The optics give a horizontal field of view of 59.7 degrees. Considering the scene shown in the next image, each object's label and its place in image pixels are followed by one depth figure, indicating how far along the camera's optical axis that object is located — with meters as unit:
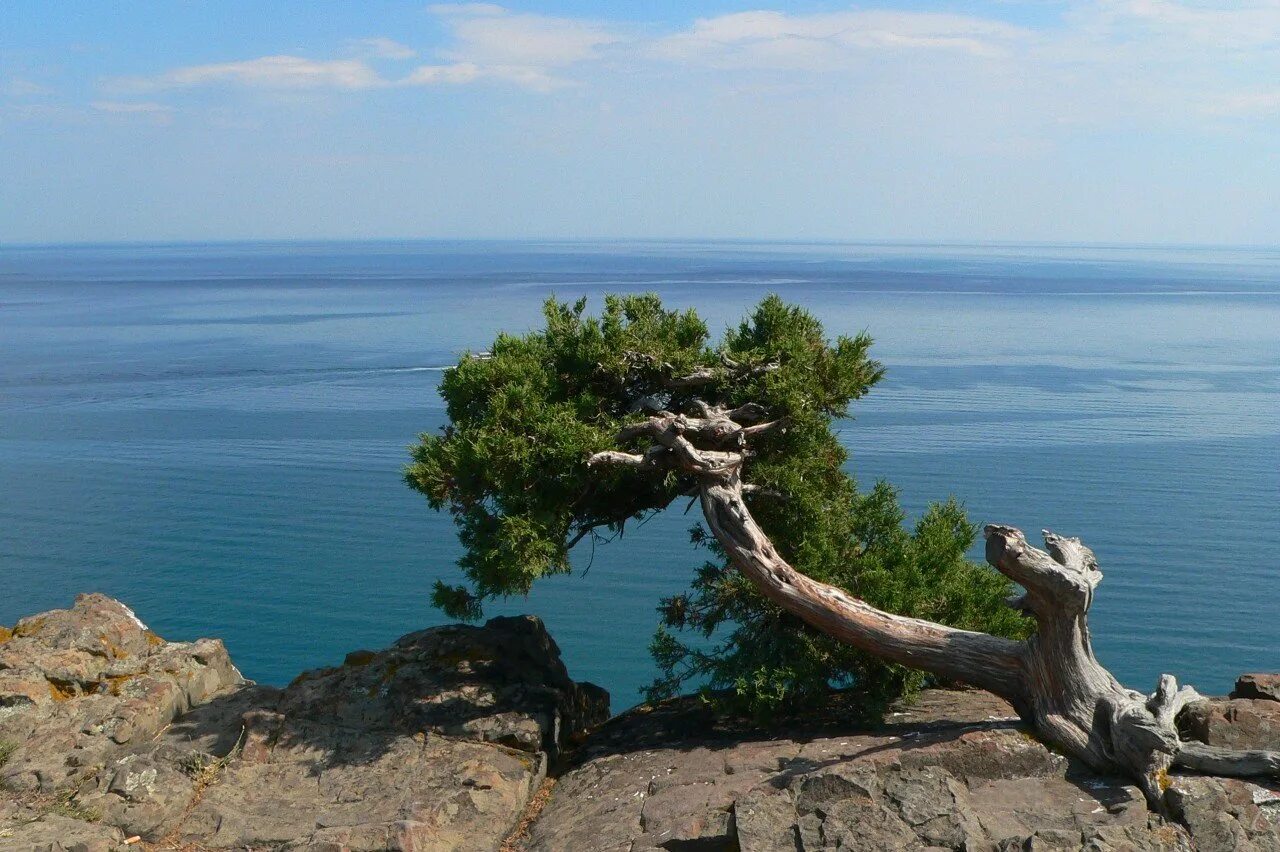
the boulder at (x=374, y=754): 13.94
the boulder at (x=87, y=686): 15.30
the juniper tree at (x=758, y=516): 14.91
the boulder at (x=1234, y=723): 13.73
